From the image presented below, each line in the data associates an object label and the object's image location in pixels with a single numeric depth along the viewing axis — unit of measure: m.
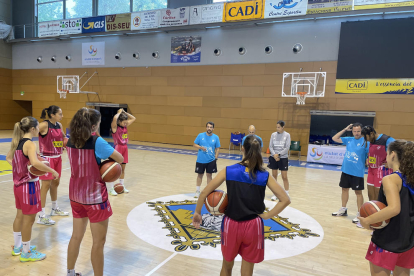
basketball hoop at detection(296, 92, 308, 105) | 11.41
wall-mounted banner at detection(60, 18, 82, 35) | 15.84
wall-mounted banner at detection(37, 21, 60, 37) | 16.38
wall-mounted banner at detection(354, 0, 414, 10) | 10.17
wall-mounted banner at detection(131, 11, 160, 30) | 14.10
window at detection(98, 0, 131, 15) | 16.00
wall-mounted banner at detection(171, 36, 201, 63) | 14.10
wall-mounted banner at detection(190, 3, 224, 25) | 12.86
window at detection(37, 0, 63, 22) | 17.83
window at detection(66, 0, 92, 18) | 16.94
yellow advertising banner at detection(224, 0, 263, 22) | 12.17
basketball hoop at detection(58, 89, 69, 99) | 15.45
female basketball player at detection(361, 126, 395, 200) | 4.44
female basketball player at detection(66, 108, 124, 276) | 2.33
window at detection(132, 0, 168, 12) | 15.10
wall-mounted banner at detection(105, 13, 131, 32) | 14.68
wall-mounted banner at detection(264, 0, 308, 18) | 11.41
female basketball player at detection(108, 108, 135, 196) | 5.87
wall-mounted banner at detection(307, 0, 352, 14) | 10.86
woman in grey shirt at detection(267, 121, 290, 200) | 5.96
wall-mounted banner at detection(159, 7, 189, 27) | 13.52
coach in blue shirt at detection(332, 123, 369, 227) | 4.81
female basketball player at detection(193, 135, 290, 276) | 2.09
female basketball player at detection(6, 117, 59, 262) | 2.96
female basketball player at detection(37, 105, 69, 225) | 4.13
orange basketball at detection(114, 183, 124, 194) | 3.01
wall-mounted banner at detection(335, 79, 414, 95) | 10.66
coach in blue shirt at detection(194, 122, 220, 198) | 5.68
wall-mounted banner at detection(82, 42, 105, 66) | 16.02
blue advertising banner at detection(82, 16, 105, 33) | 15.33
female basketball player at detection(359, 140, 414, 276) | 1.95
